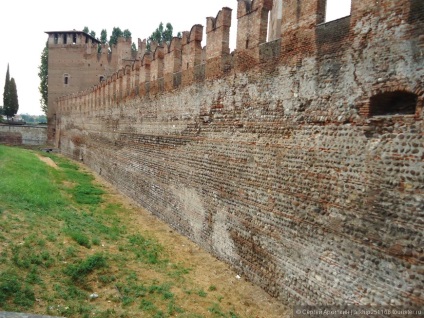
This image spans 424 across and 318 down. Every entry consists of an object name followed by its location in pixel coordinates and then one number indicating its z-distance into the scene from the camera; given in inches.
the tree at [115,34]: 1902.1
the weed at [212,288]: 280.9
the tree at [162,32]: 1780.3
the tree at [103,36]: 1895.9
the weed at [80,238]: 331.9
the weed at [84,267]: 266.5
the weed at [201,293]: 269.2
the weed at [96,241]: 343.4
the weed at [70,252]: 296.8
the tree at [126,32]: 1939.7
